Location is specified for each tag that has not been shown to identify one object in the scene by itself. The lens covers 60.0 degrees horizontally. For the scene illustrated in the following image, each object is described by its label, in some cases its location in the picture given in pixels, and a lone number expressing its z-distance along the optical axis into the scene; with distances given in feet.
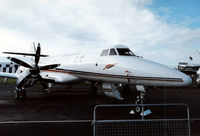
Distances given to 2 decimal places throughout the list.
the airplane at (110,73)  25.35
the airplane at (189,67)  231.09
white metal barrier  16.75
